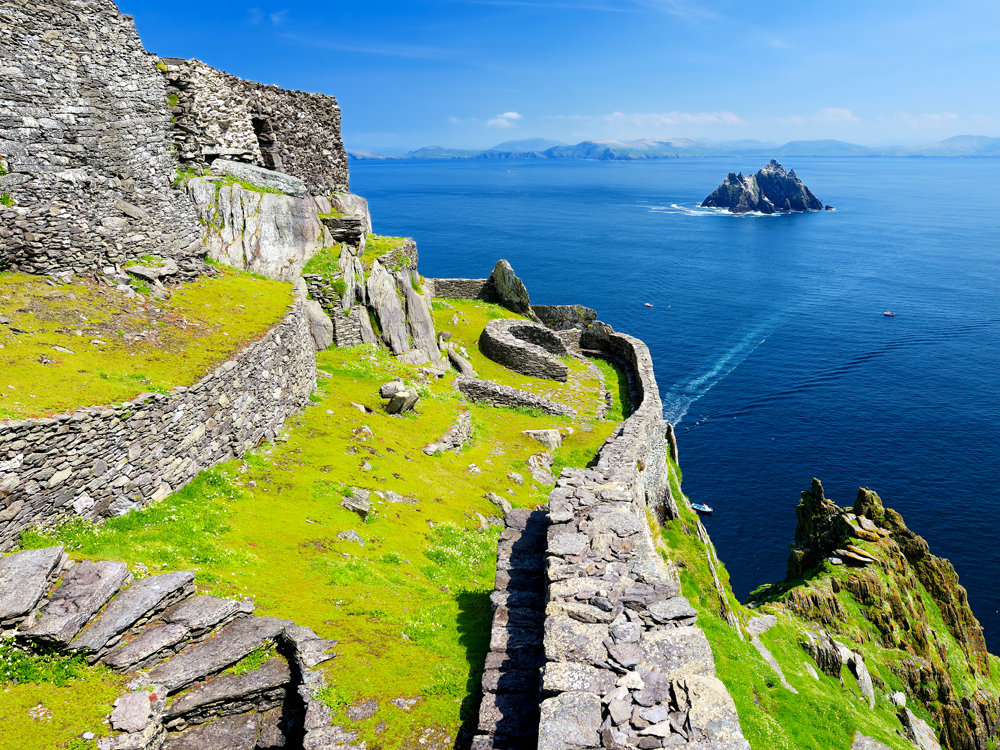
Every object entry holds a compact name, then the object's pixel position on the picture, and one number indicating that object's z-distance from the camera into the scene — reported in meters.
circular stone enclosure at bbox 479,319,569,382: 41.75
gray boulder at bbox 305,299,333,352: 28.47
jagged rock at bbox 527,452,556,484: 24.56
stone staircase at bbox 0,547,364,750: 8.35
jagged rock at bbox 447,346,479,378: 37.78
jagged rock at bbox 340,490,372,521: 15.72
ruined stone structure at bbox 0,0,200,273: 16.00
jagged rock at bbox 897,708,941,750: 24.52
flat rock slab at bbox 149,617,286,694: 8.80
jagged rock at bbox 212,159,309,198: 26.84
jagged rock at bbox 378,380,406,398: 25.39
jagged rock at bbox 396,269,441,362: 35.19
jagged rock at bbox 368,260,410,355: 32.56
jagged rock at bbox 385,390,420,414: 24.53
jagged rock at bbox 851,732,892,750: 17.20
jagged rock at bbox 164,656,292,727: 8.59
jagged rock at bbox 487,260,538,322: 56.64
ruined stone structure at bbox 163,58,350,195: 25.42
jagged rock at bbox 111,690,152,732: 7.78
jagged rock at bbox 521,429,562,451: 28.60
